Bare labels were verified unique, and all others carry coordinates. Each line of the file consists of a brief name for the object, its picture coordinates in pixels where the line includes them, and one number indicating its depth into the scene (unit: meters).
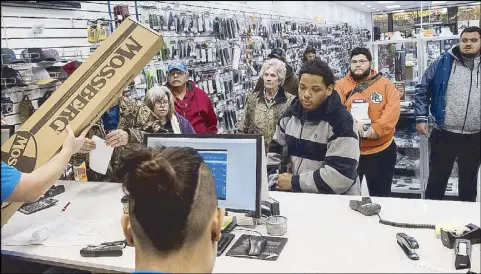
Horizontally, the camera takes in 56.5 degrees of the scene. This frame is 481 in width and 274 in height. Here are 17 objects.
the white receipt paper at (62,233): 1.96
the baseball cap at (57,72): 3.02
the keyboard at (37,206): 2.40
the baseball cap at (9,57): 2.67
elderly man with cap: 3.88
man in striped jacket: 2.25
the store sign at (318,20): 8.41
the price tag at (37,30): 3.21
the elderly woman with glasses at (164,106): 3.18
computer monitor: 1.86
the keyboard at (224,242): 1.78
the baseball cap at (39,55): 2.88
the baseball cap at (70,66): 2.95
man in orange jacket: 3.37
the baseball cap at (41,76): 2.88
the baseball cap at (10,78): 2.69
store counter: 1.58
